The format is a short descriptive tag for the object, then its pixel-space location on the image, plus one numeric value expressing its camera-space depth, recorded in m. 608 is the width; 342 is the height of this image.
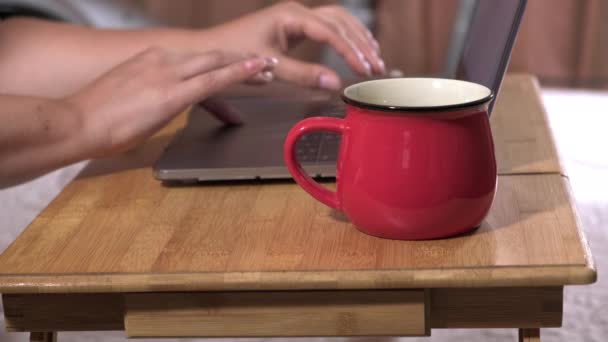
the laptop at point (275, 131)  1.14
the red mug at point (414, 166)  0.99
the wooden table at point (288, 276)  0.97
